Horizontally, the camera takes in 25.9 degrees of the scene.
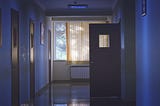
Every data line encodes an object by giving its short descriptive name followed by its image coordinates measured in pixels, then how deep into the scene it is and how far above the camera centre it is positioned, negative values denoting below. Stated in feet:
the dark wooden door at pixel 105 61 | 31.50 -0.86
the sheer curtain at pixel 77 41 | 51.55 +1.61
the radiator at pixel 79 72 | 51.55 -3.00
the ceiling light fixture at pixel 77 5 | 35.24 +4.73
